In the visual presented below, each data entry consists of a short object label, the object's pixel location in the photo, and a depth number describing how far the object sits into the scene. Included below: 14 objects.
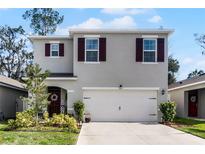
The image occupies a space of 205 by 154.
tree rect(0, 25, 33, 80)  23.07
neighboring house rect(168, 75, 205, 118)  15.12
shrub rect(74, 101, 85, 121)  12.12
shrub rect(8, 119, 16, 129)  9.61
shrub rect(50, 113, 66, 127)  9.90
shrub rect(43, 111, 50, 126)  10.10
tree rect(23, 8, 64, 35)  23.20
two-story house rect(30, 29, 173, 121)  12.77
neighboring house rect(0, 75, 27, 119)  13.71
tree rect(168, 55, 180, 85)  25.84
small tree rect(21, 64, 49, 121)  10.42
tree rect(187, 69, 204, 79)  30.82
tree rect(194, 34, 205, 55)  23.33
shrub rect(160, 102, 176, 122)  12.07
